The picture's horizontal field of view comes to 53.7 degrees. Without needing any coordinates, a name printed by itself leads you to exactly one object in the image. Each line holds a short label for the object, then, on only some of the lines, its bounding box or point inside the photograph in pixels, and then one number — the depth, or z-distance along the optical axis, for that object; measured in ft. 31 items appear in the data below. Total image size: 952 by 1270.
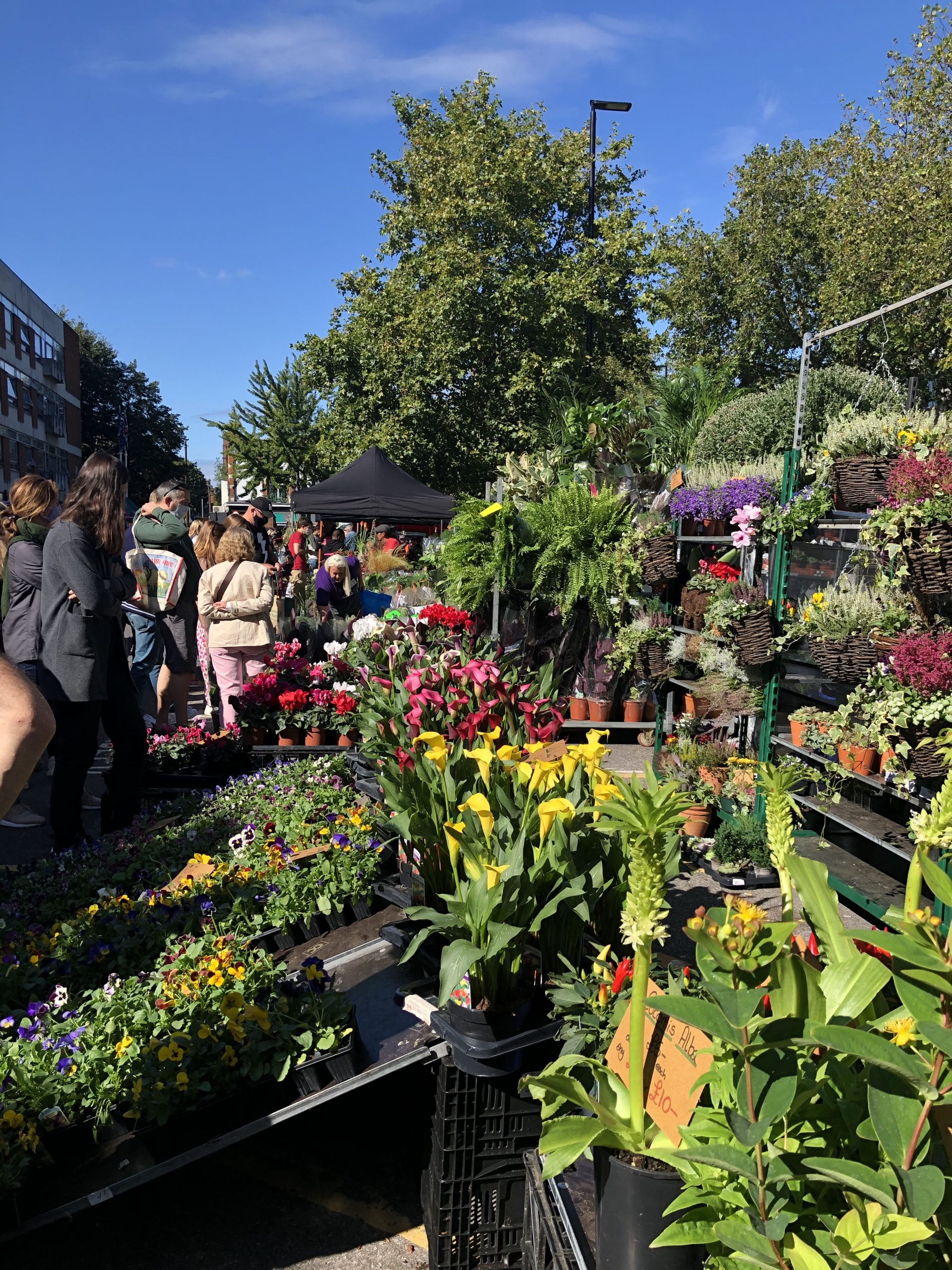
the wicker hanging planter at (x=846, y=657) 12.85
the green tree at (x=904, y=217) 49.42
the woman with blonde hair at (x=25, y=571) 16.74
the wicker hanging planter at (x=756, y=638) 15.43
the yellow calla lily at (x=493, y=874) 6.33
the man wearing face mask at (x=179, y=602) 19.80
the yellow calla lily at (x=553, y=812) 6.72
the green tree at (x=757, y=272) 66.49
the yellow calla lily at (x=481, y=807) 6.56
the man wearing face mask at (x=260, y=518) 30.91
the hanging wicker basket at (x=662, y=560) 20.01
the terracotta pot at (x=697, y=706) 19.61
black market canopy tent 38.55
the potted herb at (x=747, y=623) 15.46
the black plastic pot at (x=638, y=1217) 4.38
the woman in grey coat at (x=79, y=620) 14.02
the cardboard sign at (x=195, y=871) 10.93
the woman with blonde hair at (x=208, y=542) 22.72
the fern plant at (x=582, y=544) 21.36
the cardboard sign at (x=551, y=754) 8.23
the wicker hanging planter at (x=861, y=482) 13.03
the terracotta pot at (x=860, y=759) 13.46
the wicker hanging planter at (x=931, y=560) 11.42
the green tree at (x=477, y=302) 65.31
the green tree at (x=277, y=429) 112.37
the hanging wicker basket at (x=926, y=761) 11.66
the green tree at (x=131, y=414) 189.16
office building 129.08
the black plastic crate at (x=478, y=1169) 6.54
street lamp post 50.14
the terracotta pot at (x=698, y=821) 16.48
